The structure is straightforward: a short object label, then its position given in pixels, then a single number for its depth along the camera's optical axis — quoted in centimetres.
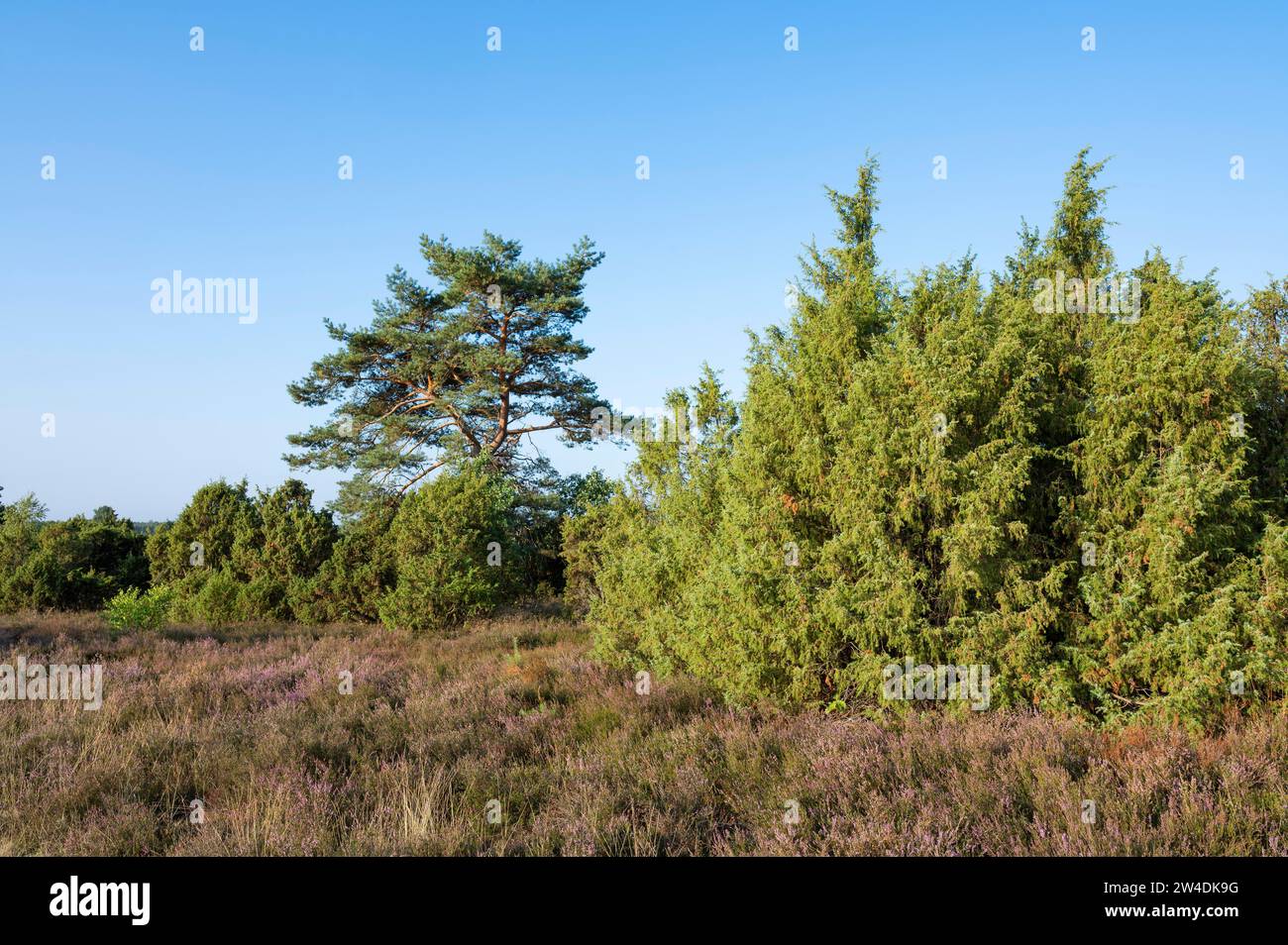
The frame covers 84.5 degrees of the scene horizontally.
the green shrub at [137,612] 1705
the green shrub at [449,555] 1606
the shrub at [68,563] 2191
